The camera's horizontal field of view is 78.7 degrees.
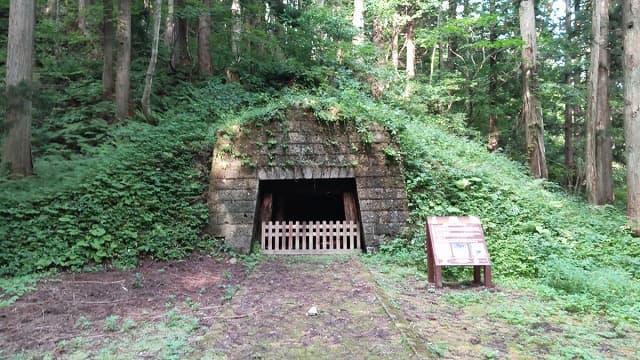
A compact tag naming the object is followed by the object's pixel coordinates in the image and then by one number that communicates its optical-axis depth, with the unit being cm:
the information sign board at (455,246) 575
